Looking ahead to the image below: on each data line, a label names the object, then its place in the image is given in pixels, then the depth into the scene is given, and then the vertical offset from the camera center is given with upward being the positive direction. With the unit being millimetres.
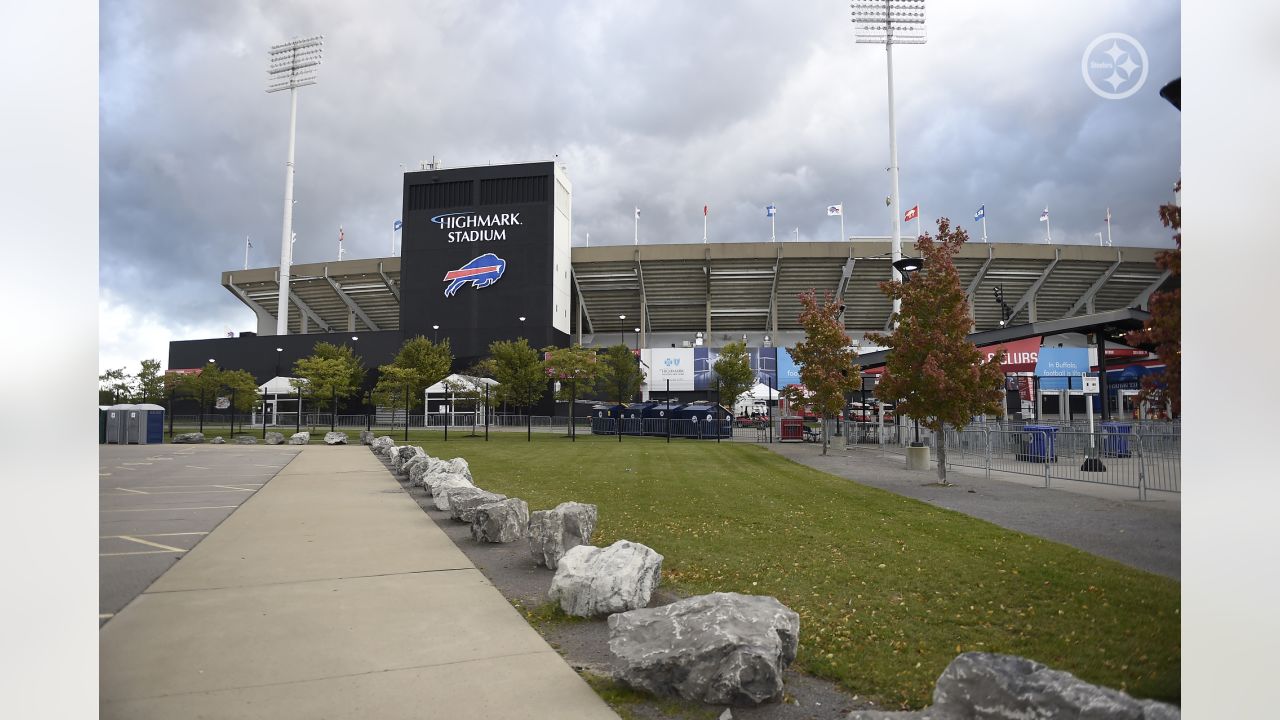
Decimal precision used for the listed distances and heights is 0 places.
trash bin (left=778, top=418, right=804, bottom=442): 31188 -2241
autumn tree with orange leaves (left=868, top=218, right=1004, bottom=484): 13203 +506
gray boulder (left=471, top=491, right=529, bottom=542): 7516 -1580
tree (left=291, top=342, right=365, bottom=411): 33375 +138
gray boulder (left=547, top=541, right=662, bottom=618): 4730 -1420
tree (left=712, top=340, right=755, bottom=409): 51250 +620
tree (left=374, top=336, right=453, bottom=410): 34812 +475
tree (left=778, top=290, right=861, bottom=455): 22859 +683
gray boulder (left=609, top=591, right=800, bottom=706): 3207 -1322
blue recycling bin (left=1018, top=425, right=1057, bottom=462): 13746 -1425
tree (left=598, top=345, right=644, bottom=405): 53906 +508
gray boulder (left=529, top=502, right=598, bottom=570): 6406 -1456
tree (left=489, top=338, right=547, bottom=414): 47406 +661
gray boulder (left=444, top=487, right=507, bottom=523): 8375 -1515
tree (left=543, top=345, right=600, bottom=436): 36688 +687
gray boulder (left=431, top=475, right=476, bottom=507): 9773 -1601
